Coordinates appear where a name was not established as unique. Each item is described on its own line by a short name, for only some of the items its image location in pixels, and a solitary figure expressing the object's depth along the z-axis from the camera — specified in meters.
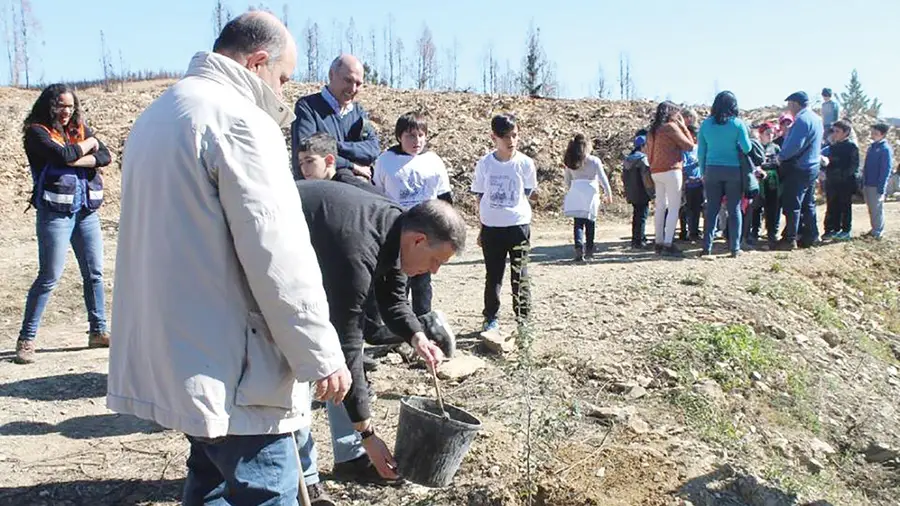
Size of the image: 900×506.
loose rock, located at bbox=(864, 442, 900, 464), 5.73
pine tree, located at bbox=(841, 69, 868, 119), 48.66
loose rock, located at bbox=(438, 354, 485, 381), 5.45
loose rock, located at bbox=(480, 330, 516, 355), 6.01
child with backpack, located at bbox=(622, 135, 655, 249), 10.45
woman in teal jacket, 9.18
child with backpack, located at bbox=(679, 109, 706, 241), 10.44
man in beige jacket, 2.27
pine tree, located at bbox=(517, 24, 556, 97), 33.45
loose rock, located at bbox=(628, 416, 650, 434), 4.77
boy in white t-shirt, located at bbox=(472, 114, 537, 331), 6.34
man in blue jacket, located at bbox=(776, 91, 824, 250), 9.85
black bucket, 3.44
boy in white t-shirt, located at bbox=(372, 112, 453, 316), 5.97
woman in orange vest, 5.69
